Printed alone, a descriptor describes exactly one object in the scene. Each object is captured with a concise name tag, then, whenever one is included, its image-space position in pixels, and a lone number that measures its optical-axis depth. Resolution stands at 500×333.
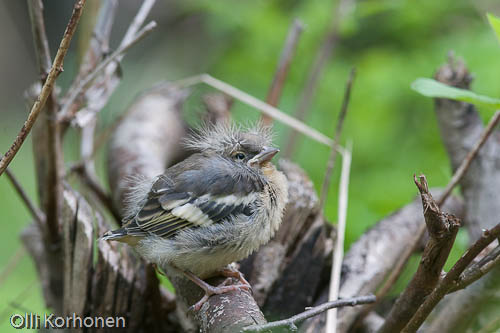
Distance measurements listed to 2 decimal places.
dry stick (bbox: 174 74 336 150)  5.45
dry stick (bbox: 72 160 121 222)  6.09
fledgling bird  4.25
